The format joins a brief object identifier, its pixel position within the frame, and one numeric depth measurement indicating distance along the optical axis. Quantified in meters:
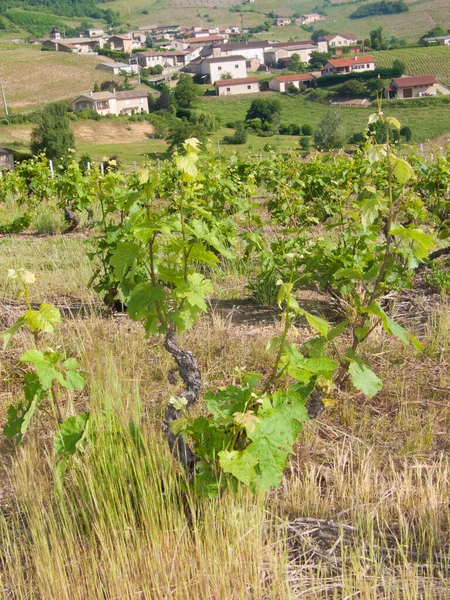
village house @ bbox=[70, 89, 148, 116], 67.03
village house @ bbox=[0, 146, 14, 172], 37.38
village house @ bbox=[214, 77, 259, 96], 79.56
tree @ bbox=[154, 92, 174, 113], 70.46
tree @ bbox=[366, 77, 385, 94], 65.04
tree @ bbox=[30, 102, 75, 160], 43.28
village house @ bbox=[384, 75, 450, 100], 63.00
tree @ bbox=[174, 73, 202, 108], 71.62
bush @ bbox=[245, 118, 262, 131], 58.28
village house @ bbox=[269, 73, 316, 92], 78.00
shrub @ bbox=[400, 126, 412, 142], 44.01
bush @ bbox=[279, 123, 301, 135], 57.19
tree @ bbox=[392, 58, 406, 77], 71.62
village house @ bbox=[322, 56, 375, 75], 81.81
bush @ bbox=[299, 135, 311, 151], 46.97
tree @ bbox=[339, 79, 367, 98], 66.56
